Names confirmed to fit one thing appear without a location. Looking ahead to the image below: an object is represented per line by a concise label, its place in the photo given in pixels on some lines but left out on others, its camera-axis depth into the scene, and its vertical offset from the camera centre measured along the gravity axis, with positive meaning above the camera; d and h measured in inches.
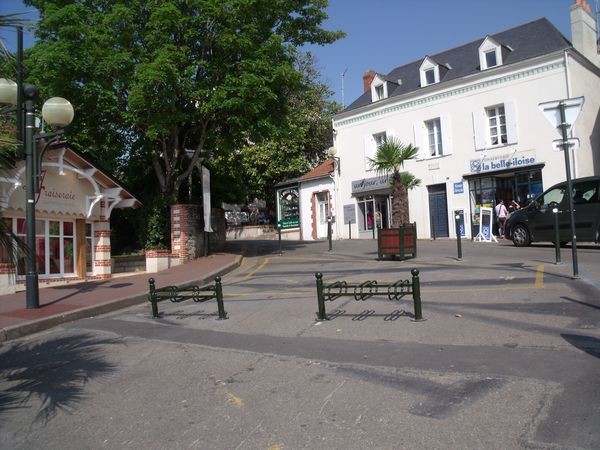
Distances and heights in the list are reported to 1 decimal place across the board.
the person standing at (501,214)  860.0 +34.3
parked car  583.5 +19.1
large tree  601.0 +216.9
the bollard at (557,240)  445.1 -6.7
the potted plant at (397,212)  583.8 +31.0
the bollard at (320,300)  296.8 -32.3
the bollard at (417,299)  278.7 -32.4
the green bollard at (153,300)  348.8 -31.9
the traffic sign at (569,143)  399.9 +67.0
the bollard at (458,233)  545.8 +4.1
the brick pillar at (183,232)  721.0 +25.1
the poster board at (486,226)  820.0 +15.0
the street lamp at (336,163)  1212.4 +184.2
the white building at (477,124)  877.2 +214.7
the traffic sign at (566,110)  388.2 +90.7
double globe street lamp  360.5 +84.9
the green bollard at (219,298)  329.3 -31.3
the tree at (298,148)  1425.9 +267.8
